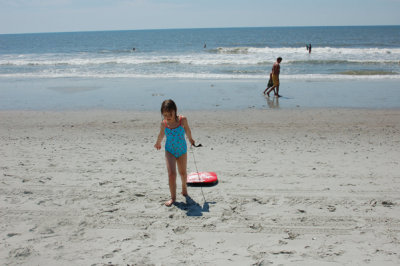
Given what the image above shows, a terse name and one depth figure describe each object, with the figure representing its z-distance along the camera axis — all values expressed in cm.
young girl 412
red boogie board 485
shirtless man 1227
